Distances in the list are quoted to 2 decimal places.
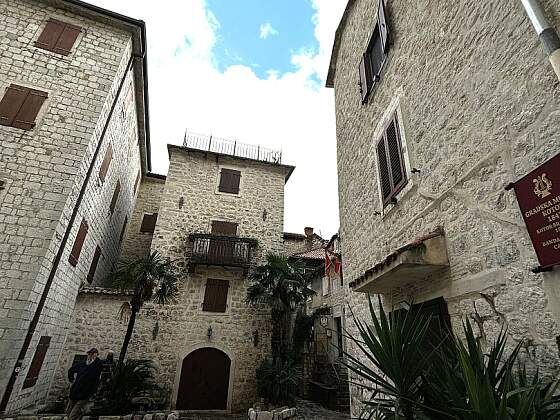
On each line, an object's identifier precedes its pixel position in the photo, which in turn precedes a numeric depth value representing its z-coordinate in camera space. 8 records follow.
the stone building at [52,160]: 6.46
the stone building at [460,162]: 2.28
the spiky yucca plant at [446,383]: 1.58
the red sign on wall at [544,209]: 1.99
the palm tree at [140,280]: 8.11
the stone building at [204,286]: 9.57
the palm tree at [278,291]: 10.33
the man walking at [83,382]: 5.36
